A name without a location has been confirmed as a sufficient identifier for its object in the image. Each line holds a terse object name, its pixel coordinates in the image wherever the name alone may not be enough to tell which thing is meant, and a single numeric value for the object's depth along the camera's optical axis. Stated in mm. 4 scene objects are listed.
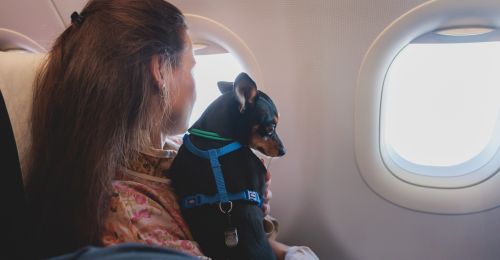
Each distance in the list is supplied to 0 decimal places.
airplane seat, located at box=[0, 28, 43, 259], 605
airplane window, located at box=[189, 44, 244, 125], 1287
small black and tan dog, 791
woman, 694
